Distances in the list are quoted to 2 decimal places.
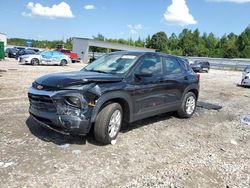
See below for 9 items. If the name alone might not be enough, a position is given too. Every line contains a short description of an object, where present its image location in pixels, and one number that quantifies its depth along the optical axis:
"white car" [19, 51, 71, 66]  17.57
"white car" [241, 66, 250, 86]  11.76
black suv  3.38
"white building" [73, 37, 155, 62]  33.41
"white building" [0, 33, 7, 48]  39.72
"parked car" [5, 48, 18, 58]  25.71
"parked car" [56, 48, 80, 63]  26.18
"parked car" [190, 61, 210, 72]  21.71
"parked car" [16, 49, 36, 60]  23.11
